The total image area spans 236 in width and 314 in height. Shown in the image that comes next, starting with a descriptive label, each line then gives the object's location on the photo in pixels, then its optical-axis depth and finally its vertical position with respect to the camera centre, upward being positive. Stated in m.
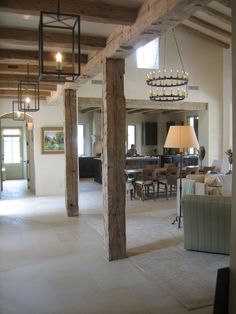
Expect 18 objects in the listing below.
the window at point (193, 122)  15.12 +0.95
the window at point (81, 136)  15.85 +0.38
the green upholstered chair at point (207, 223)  4.59 -1.10
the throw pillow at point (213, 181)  5.57 -0.63
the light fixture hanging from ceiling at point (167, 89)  8.28 +1.68
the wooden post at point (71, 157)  7.40 -0.28
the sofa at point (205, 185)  5.58 -0.74
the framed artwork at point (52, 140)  10.32 +0.14
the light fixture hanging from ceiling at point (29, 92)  6.63 +1.33
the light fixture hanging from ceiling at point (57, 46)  2.93 +1.39
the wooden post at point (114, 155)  4.61 -0.15
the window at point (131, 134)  16.73 +0.47
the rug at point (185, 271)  3.50 -1.57
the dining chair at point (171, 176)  9.03 -0.88
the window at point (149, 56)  11.02 +2.83
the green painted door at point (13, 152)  14.73 -0.31
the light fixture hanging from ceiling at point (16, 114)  9.53 +1.04
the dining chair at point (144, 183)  8.86 -1.04
